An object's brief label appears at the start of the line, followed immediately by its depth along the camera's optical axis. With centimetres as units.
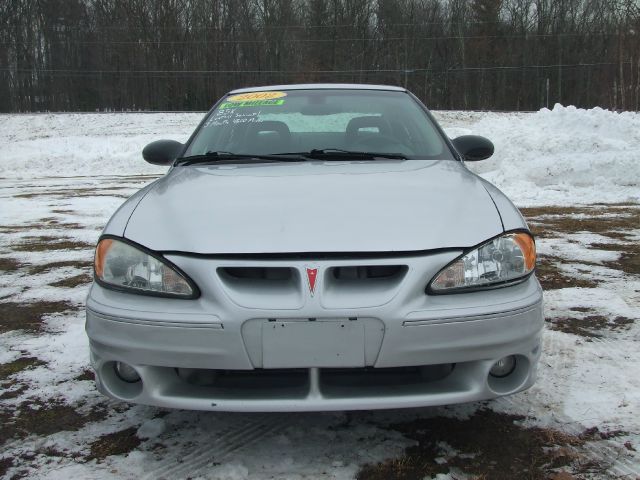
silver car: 168
